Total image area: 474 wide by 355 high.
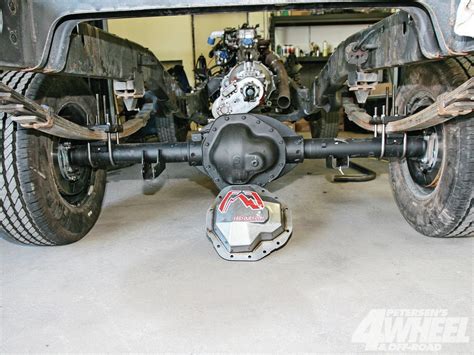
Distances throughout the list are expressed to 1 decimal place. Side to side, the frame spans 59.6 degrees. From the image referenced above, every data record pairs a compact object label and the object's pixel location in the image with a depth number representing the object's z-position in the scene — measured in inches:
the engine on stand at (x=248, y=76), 80.7
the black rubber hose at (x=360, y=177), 101.7
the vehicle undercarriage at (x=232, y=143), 46.9
